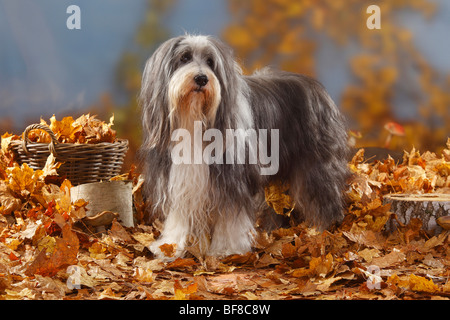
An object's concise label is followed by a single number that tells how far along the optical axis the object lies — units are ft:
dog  20.20
